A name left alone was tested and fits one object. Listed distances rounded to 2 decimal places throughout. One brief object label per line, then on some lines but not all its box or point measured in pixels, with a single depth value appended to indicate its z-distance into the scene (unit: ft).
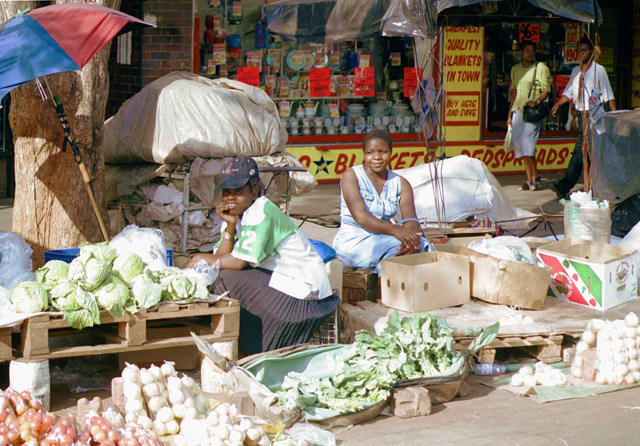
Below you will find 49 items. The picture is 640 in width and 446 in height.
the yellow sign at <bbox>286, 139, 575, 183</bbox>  43.09
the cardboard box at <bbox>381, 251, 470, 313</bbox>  19.24
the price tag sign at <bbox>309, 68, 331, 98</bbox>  43.52
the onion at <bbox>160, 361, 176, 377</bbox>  14.44
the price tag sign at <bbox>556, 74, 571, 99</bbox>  51.78
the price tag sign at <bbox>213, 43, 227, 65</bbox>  40.32
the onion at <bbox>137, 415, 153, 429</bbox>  13.12
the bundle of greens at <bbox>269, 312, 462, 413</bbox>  15.12
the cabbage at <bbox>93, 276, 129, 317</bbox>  15.51
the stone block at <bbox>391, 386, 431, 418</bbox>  15.49
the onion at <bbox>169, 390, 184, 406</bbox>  13.88
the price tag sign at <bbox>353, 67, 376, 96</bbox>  44.83
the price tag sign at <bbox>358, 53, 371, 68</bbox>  44.84
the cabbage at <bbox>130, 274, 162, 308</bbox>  15.88
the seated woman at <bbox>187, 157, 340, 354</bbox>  17.26
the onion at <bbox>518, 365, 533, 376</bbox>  17.49
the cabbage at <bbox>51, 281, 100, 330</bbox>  15.17
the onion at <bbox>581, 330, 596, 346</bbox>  18.13
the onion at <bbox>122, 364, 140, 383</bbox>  13.89
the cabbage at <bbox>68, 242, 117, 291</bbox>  15.67
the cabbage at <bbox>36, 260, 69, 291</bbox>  15.87
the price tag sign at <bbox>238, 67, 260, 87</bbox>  41.39
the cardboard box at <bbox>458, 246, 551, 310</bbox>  19.83
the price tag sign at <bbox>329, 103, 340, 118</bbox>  44.04
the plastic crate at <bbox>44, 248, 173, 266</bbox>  18.38
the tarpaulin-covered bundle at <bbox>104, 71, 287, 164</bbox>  24.98
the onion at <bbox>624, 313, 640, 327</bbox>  18.38
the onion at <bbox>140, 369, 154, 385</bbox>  13.93
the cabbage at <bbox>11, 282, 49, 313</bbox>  15.12
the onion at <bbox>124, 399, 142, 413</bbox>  13.48
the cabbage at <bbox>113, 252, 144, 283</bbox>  16.40
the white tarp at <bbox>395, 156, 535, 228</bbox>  29.94
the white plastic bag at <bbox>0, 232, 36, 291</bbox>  16.65
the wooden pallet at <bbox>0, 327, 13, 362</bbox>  15.05
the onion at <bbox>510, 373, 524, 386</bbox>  17.38
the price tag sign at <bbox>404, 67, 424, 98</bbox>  45.88
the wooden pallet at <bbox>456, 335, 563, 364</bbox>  18.24
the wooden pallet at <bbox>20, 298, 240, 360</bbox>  15.03
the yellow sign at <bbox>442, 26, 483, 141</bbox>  47.21
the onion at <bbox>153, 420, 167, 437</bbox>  13.47
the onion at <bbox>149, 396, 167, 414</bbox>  13.73
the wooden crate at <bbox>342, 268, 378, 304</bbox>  20.63
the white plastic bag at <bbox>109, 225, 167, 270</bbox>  17.90
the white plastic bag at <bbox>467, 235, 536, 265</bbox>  20.76
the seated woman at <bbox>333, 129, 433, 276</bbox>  21.13
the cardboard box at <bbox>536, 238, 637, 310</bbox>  20.39
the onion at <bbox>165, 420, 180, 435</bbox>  13.52
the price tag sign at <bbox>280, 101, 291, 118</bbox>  42.96
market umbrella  16.42
